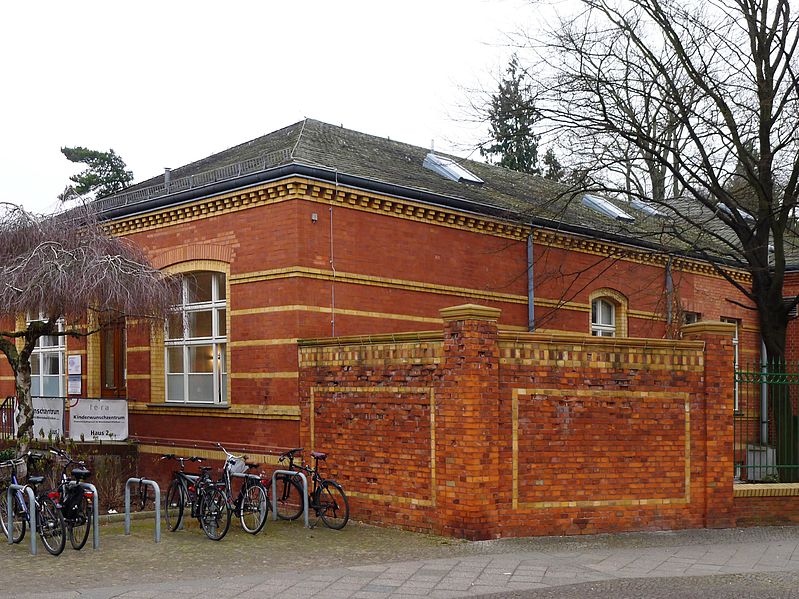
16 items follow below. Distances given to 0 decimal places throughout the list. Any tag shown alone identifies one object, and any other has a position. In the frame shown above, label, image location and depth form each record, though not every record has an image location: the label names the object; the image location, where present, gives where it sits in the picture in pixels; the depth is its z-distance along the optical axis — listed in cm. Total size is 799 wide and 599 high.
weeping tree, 1206
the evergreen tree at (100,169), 4272
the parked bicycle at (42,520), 1063
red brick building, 1427
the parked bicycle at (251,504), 1172
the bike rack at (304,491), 1242
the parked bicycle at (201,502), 1155
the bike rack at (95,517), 1076
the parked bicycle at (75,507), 1081
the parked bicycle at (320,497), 1243
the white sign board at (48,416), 1611
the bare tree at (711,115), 1464
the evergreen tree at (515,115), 1543
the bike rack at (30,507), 1072
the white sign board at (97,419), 1579
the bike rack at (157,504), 1139
